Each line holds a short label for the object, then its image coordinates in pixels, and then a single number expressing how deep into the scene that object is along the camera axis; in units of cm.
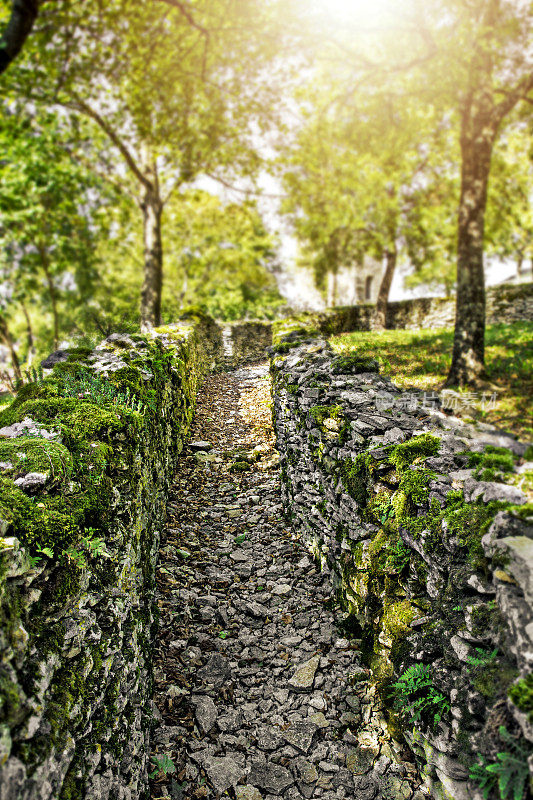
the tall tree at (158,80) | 1145
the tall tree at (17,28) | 697
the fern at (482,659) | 244
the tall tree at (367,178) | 1123
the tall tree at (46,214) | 1461
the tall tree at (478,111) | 809
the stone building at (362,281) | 3397
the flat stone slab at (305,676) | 423
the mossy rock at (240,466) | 809
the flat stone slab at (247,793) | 336
